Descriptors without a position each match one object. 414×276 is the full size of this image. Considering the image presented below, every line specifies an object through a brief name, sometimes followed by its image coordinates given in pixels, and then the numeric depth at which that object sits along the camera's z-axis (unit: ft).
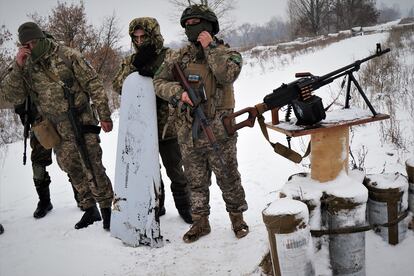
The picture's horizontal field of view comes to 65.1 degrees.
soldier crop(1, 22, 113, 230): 10.90
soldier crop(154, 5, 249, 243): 8.86
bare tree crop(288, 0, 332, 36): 120.06
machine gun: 6.98
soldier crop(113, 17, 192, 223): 10.53
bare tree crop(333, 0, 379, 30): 114.01
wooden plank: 6.66
